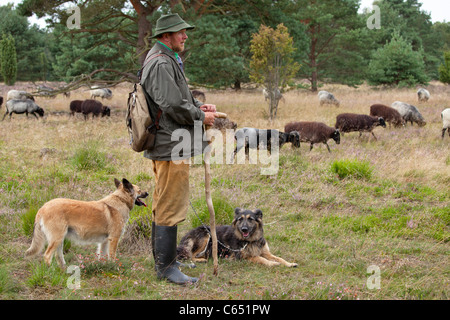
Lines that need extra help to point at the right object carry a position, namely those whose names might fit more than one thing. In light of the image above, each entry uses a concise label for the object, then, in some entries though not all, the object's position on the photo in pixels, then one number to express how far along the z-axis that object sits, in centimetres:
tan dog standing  460
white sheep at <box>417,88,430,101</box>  2253
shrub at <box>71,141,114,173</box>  896
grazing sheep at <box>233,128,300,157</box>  1149
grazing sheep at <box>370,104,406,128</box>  1556
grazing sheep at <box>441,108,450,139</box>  1345
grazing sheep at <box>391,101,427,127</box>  1603
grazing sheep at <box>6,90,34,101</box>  1997
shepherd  408
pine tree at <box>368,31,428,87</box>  3169
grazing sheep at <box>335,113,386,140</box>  1350
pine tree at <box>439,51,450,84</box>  3089
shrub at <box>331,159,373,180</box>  848
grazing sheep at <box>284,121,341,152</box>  1194
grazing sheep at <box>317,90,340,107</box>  2208
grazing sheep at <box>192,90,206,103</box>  2191
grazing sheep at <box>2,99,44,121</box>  1736
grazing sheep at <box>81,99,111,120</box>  1765
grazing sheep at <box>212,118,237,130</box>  1411
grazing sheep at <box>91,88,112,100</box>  2720
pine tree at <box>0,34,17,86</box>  2952
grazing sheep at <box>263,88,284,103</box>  1667
